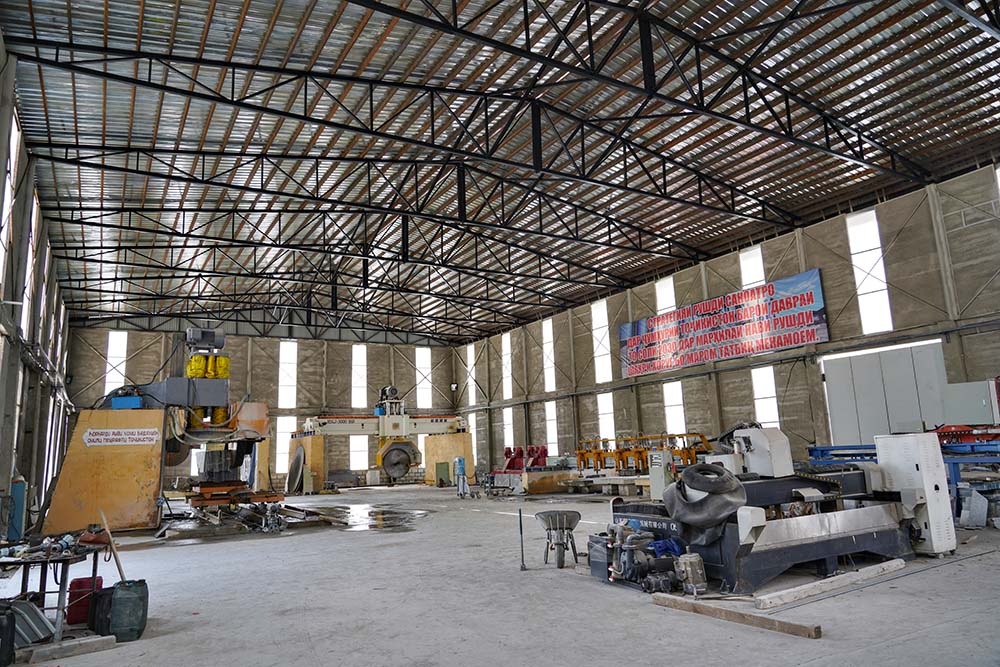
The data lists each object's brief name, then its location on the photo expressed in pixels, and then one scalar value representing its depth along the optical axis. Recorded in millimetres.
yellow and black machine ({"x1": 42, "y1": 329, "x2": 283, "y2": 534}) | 13008
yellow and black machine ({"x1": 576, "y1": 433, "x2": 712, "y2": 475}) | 20362
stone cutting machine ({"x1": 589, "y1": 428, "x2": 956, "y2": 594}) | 6633
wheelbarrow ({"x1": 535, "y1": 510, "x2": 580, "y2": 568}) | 8609
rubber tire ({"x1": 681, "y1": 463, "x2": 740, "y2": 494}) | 6734
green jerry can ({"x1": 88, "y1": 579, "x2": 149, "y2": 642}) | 5652
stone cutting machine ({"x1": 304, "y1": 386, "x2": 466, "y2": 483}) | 22297
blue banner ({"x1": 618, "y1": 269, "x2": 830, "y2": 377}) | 21031
